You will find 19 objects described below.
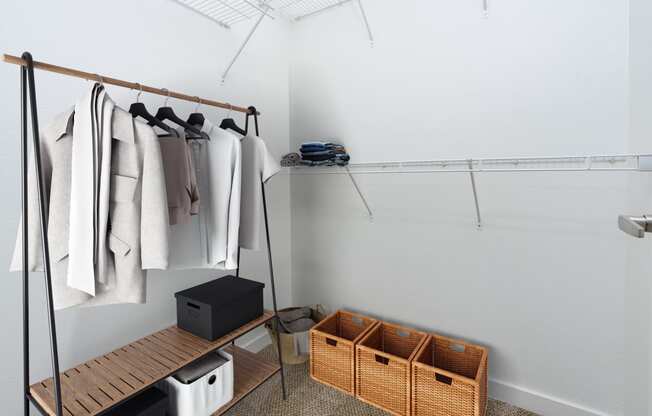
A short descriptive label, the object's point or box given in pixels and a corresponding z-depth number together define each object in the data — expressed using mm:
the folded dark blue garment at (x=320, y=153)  2088
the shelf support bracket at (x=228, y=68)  1964
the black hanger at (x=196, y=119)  1595
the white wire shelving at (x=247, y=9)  1722
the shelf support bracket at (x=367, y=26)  2082
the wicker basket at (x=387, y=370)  1751
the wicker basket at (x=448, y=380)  1563
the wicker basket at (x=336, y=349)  1921
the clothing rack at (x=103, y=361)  1035
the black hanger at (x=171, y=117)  1498
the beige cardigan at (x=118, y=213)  1123
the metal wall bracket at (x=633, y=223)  741
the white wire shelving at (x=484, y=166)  1486
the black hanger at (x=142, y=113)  1404
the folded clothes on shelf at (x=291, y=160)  2188
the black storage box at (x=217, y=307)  1554
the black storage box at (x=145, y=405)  1309
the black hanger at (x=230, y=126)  1742
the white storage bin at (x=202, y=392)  1423
